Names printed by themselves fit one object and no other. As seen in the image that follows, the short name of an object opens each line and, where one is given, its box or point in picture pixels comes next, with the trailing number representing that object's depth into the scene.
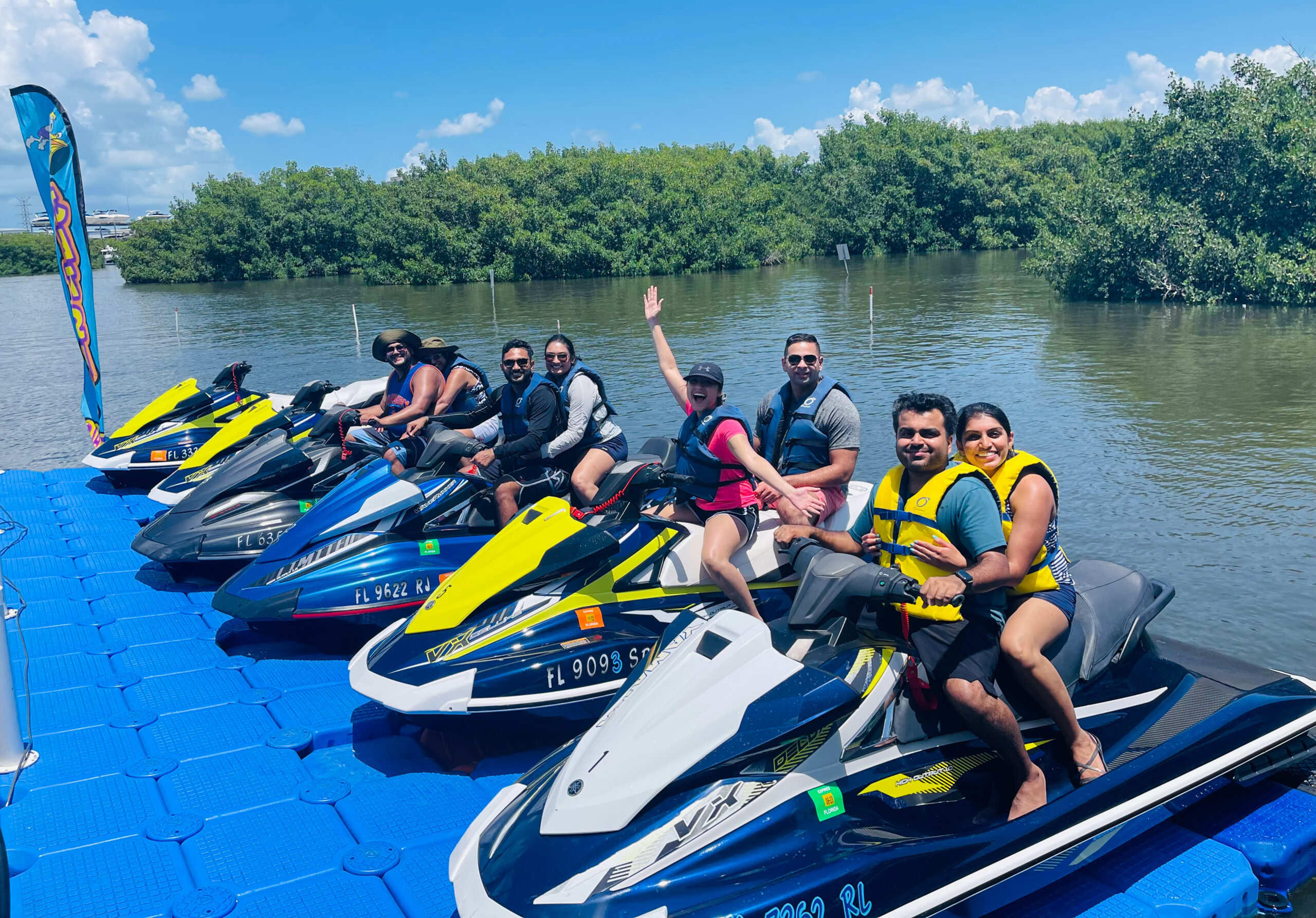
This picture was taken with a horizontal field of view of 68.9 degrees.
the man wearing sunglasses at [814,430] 5.35
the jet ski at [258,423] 8.55
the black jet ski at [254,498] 7.06
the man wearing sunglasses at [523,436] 6.28
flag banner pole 10.14
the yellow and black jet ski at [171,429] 9.93
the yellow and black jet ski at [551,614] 4.45
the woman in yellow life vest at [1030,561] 3.47
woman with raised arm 4.68
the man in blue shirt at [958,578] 3.32
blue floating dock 3.68
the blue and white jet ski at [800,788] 2.88
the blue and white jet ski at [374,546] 5.73
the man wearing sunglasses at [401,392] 7.41
